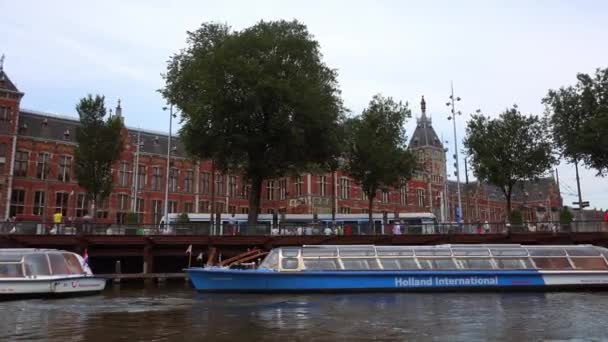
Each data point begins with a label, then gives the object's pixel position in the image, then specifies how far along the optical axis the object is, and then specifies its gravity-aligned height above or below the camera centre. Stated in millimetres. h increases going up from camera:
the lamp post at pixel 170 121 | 47738 +12819
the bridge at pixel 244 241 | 32969 +294
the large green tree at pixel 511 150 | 42844 +8369
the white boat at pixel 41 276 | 23172 -1491
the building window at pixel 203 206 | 72438 +5779
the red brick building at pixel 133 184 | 57406 +8593
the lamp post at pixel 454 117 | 51888 +13720
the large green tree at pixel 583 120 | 39344 +10634
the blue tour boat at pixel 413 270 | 24422 -1231
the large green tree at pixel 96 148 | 40531 +8115
